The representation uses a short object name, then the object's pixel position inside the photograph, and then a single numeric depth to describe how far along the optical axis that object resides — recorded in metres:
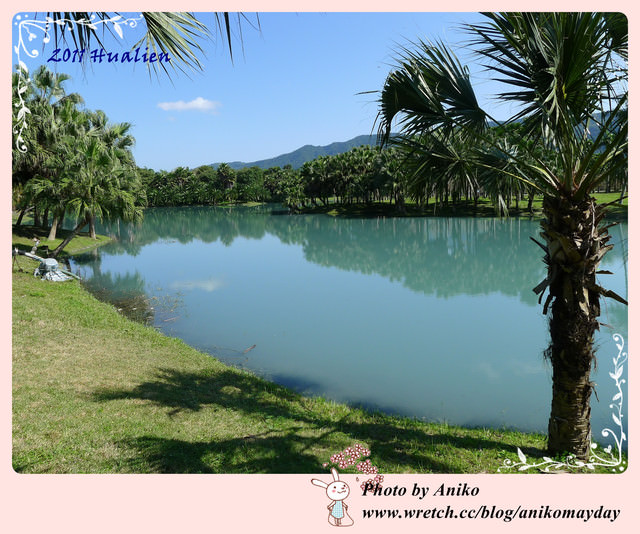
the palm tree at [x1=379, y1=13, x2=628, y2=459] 3.71
